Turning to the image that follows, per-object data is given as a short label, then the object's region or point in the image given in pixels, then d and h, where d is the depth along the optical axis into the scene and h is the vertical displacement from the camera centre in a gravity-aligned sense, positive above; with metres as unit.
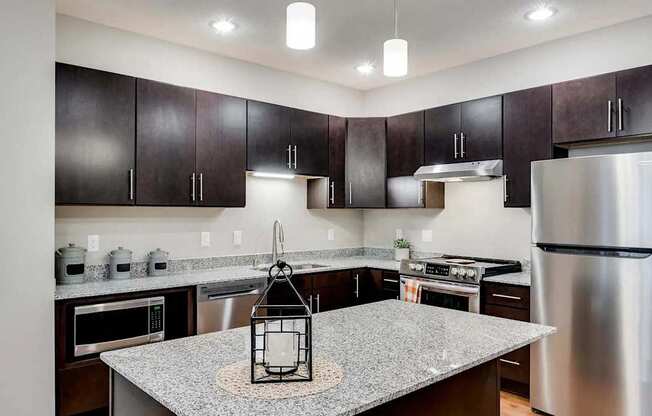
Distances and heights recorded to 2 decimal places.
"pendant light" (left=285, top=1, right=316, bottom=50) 1.77 +0.72
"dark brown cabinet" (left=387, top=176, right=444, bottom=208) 4.37 +0.18
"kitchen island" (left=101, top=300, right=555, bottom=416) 1.27 -0.51
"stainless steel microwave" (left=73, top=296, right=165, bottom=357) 2.84 -0.70
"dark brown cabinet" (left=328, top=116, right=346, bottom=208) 4.50 +0.51
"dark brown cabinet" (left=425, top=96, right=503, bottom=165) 3.79 +0.69
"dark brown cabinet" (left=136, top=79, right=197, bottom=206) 3.32 +0.50
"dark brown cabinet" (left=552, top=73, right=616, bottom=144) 3.15 +0.72
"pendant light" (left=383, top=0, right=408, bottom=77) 2.06 +0.68
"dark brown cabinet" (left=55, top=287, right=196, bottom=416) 2.76 -0.96
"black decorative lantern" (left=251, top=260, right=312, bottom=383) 1.40 -0.43
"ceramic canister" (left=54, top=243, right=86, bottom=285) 3.09 -0.33
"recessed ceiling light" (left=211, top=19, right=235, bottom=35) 3.32 +1.36
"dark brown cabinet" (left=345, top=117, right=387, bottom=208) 4.61 +0.51
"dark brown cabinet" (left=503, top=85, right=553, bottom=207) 3.48 +0.57
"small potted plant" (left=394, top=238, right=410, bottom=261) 4.75 -0.38
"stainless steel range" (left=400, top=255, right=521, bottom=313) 3.56 -0.52
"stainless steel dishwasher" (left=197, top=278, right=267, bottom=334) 3.30 -0.65
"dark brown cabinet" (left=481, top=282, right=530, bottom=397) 3.28 -0.72
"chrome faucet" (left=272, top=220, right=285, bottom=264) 4.45 -0.24
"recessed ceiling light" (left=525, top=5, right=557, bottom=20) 3.09 +1.34
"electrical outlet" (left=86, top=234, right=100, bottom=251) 3.37 -0.21
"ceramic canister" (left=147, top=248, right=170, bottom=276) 3.57 -0.38
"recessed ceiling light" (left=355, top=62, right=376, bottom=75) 4.29 +1.36
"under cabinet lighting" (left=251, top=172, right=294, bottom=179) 4.04 +0.34
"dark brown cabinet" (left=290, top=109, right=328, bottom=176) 4.21 +0.65
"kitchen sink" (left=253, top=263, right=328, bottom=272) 4.10 -0.49
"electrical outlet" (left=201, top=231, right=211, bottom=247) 3.98 -0.22
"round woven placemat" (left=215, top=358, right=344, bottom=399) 1.31 -0.50
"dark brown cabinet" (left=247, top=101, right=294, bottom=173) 3.91 +0.64
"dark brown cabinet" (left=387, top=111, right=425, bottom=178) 4.33 +0.66
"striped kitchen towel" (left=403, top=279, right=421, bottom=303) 3.86 -0.65
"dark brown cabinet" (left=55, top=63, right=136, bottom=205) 2.98 +0.51
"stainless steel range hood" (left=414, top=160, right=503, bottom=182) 3.71 +0.34
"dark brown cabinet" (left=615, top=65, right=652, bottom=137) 2.99 +0.71
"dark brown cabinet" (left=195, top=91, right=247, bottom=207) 3.62 +0.50
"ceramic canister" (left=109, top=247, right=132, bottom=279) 3.37 -0.35
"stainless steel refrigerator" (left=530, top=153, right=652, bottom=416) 2.69 -0.44
